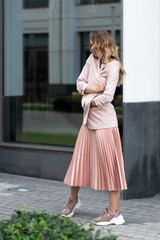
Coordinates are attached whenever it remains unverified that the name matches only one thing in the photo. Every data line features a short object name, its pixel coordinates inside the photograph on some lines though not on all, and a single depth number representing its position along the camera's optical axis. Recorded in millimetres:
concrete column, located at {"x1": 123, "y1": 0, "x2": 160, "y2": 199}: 7834
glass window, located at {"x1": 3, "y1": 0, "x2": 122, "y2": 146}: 10283
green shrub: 4727
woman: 6477
